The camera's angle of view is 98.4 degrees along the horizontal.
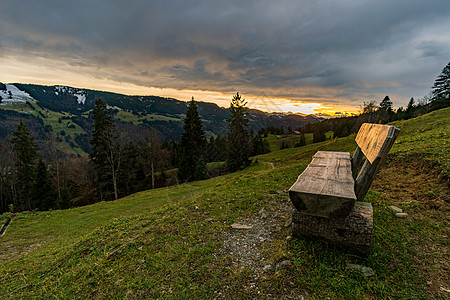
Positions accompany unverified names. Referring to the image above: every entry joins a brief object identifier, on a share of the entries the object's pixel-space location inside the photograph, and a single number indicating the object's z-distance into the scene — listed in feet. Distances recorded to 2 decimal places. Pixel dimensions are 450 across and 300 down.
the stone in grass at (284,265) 9.45
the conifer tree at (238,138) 110.32
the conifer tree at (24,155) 109.40
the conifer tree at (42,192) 103.96
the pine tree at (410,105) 210.79
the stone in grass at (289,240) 10.99
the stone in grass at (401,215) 13.94
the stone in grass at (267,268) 9.65
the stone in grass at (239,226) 14.95
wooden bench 8.68
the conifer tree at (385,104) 206.39
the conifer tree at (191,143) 131.13
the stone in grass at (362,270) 8.75
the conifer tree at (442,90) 153.01
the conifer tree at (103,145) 94.09
